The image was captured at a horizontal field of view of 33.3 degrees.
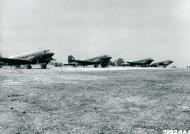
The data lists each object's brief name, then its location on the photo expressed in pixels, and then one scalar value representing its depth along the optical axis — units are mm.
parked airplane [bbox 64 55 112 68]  79938
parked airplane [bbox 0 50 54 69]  51188
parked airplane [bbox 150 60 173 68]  122950
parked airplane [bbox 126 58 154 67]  114019
